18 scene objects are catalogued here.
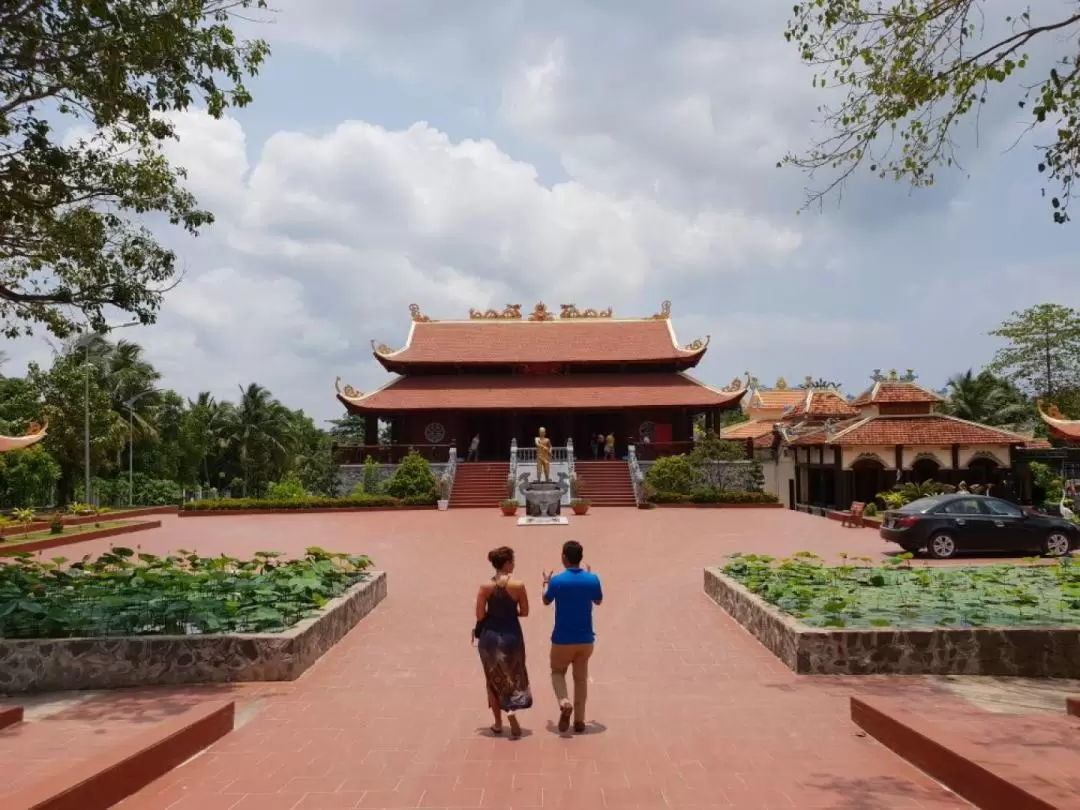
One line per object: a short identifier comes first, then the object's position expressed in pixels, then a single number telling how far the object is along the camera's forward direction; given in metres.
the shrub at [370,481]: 31.56
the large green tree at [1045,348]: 43.41
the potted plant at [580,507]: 26.11
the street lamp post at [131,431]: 35.53
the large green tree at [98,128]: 8.66
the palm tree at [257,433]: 47.03
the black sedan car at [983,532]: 14.72
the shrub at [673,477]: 29.33
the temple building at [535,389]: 35.00
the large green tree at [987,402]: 40.97
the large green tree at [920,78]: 6.31
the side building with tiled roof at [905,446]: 25.67
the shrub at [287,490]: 31.58
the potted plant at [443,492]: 28.02
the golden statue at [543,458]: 26.66
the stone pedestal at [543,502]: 23.98
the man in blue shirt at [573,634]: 5.62
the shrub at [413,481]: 29.03
